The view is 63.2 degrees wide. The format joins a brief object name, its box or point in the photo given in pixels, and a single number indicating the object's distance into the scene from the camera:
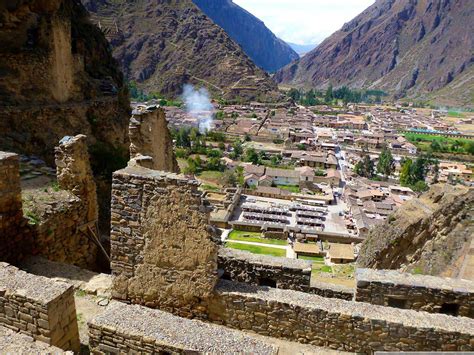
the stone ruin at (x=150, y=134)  8.95
